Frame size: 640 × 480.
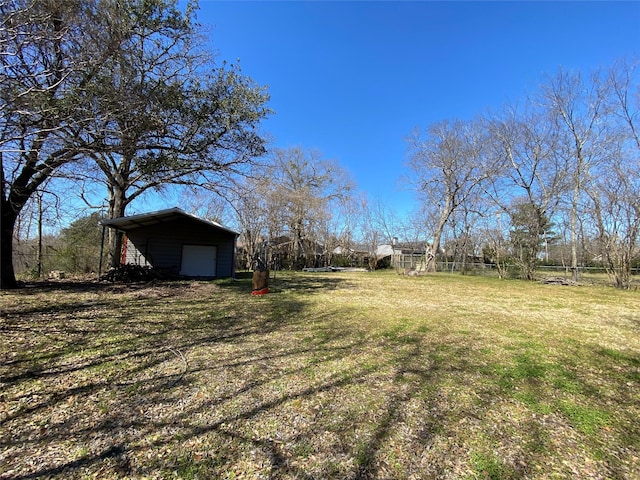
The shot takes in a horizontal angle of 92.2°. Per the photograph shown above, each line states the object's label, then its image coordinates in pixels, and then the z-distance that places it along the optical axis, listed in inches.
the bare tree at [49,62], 148.3
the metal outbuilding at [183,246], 486.9
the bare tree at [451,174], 838.5
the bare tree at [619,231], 510.3
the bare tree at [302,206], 868.0
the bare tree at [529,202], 689.6
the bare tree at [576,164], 653.9
